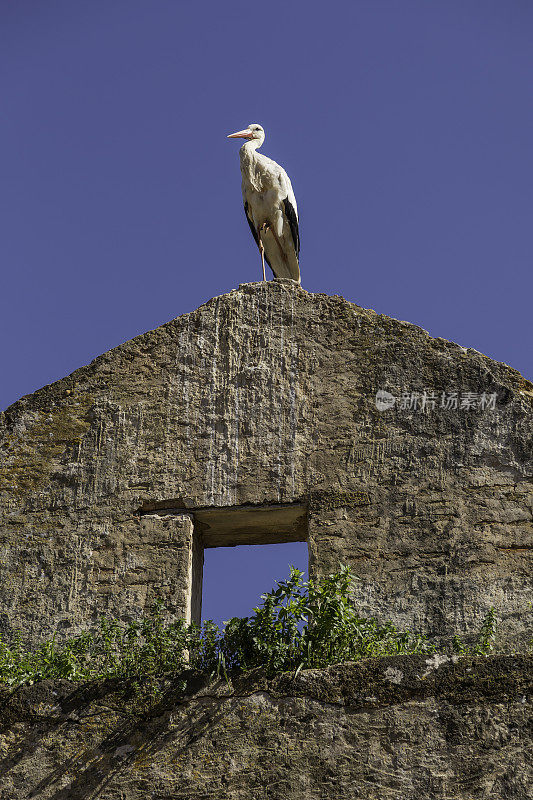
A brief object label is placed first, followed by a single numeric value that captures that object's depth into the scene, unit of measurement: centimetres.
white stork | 2237
